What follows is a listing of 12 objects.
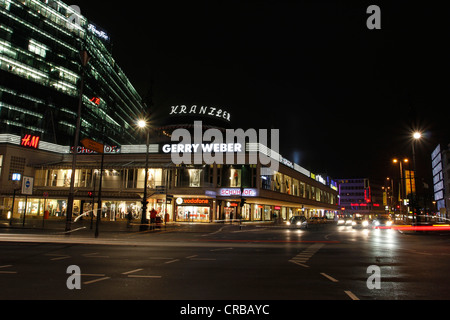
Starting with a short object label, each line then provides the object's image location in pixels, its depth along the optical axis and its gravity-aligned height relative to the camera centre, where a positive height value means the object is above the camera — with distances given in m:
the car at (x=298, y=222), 42.05 -1.51
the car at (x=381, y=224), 45.80 -1.75
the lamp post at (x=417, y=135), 29.83 +6.64
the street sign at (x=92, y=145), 22.38 +4.02
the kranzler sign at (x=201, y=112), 70.88 +19.97
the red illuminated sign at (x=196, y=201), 52.62 +0.96
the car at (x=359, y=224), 42.41 -1.76
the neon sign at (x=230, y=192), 52.06 +2.41
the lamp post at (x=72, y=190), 23.78 +1.02
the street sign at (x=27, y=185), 28.12 +1.54
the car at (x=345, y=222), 60.94 -2.07
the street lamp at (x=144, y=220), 30.87 -1.23
